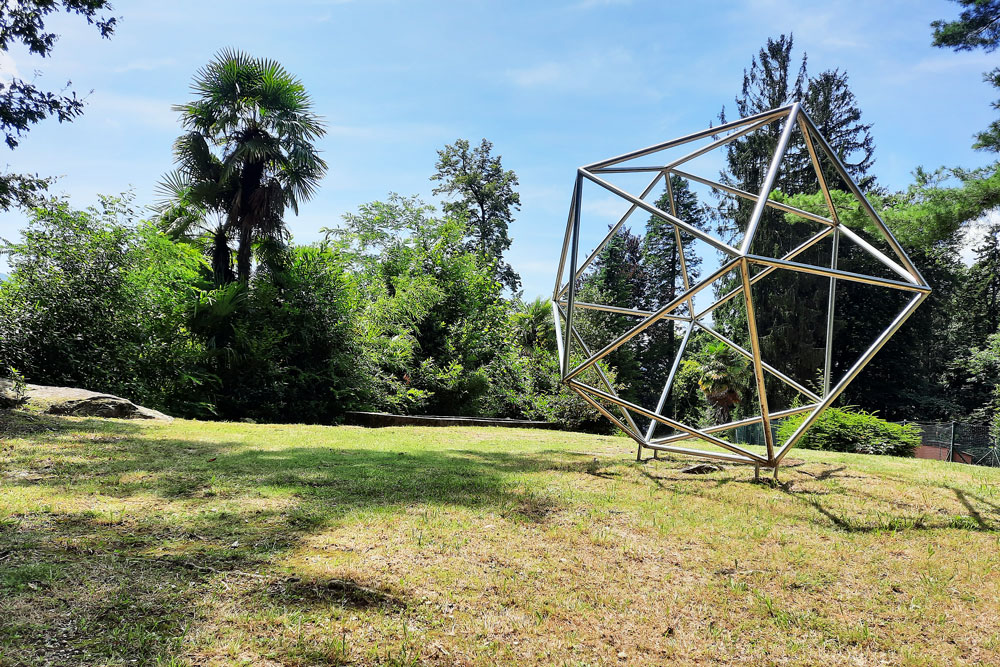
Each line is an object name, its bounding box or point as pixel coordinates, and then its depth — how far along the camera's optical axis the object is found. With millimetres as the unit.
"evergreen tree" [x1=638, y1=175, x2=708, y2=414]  37250
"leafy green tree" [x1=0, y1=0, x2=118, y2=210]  8961
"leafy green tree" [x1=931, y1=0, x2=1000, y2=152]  12070
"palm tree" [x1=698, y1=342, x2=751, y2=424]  25438
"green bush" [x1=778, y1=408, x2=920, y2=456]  13102
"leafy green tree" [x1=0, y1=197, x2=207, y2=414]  11297
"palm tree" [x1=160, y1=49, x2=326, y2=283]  16578
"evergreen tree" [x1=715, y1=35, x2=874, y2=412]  28938
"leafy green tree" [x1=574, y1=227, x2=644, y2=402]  30375
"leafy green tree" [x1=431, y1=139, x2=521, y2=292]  37031
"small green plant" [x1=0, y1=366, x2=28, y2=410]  8992
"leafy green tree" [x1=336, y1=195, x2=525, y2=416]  18572
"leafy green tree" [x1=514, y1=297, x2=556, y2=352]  24562
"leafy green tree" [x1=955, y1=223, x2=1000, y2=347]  35906
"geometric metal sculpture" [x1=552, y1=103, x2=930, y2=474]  5305
